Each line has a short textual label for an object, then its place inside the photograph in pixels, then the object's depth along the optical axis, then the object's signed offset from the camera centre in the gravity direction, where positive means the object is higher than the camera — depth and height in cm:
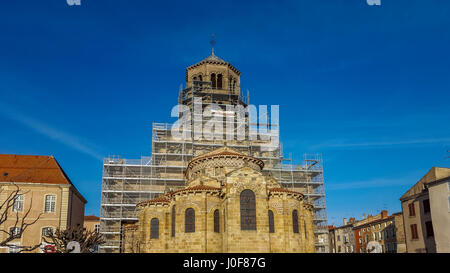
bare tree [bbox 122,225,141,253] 3477 -1
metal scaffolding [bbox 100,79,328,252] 4331 +825
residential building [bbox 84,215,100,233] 6319 +332
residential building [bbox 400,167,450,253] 3341 +208
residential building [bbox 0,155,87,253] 3438 +445
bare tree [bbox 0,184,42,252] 3384 +240
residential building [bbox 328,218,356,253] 6462 -16
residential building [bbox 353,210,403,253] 5159 +68
